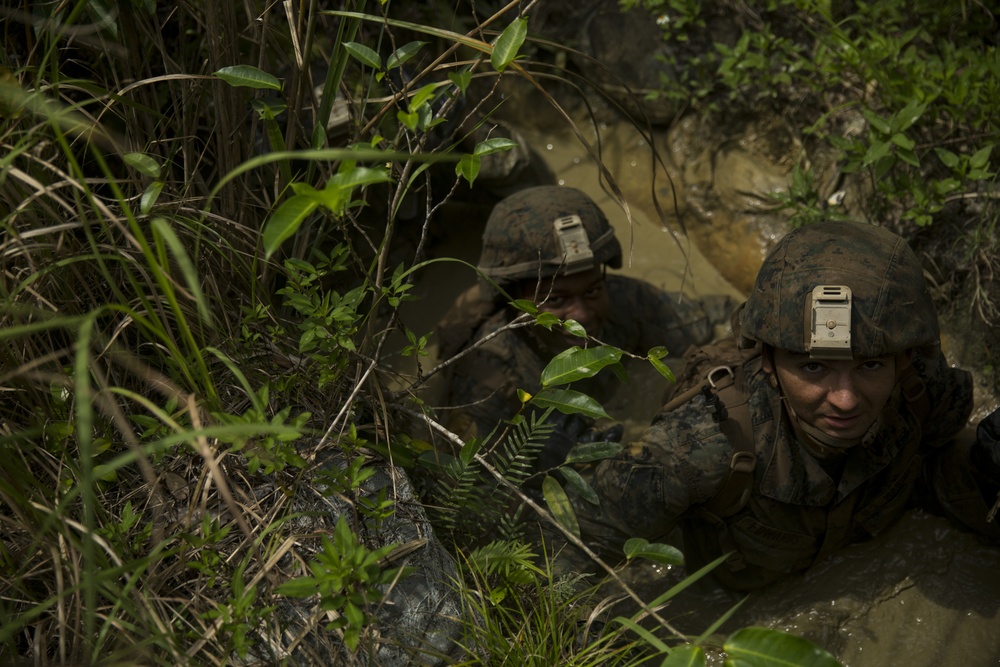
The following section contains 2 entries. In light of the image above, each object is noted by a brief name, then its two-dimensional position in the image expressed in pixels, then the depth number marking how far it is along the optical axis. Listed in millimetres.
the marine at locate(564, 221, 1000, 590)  2791
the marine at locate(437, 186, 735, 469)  4031
